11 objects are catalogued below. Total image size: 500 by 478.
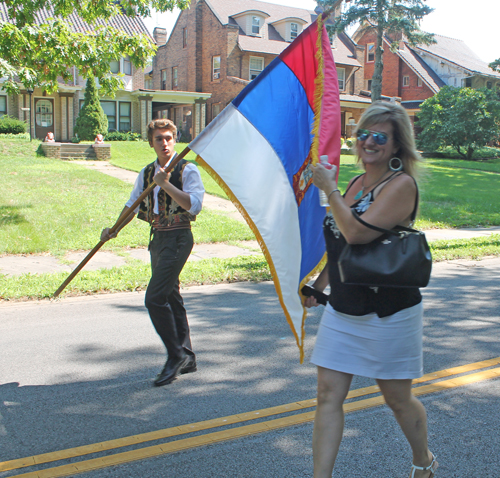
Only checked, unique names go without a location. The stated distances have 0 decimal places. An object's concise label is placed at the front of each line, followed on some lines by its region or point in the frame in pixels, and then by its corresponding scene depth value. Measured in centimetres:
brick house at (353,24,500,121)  4219
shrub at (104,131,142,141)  3125
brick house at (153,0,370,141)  3600
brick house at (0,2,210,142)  3141
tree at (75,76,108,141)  2842
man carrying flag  439
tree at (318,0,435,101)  3047
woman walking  265
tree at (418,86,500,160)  3234
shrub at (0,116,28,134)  2700
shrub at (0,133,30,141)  2571
